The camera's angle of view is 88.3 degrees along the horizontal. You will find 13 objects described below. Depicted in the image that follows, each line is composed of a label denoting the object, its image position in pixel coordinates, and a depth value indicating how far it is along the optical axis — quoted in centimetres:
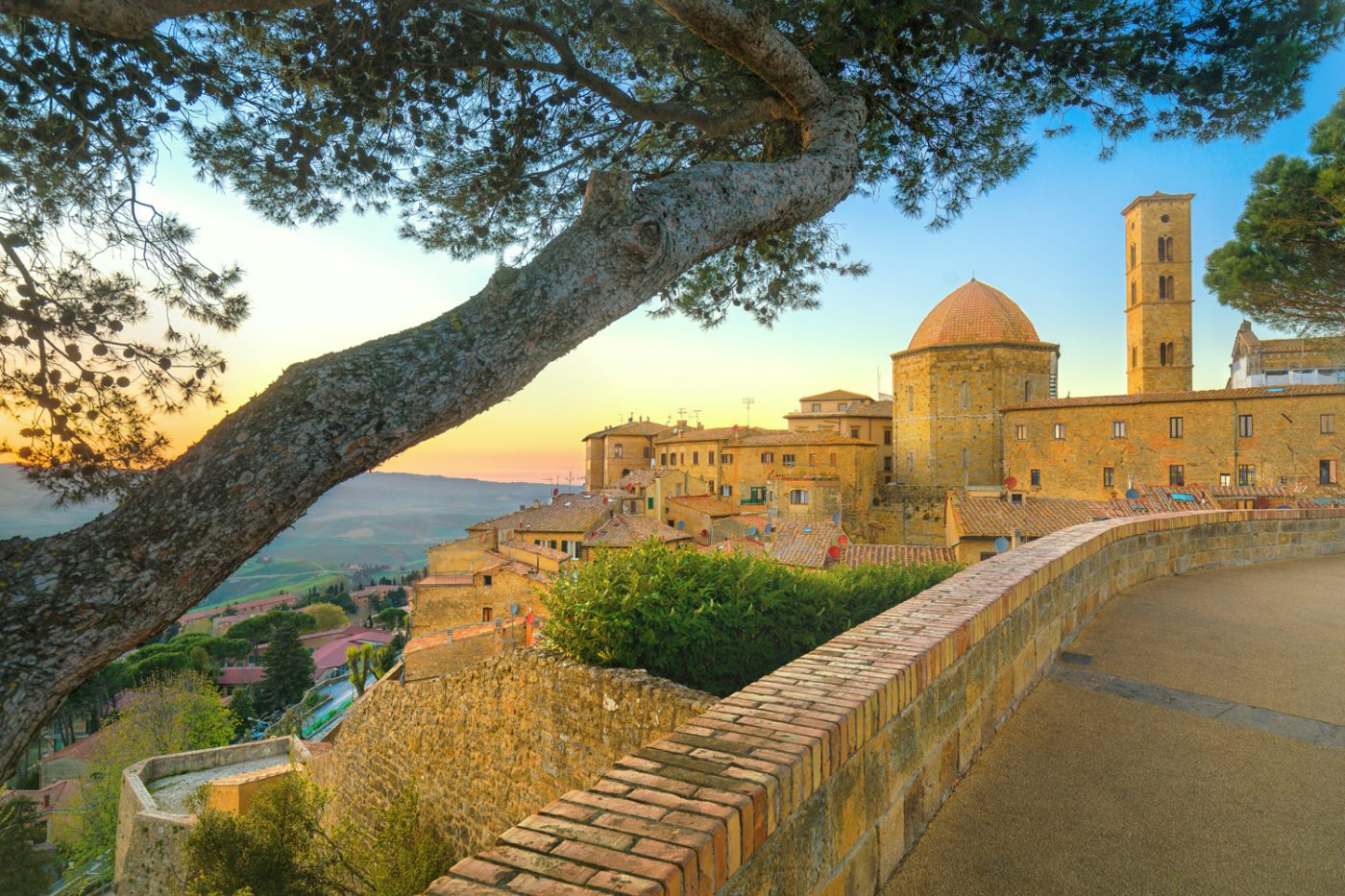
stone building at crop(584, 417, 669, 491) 6012
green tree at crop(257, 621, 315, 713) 4159
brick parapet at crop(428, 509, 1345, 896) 156
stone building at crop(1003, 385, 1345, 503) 2989
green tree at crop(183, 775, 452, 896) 757
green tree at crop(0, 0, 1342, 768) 232
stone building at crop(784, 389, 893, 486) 5031
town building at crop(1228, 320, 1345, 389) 3644
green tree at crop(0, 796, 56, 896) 1834
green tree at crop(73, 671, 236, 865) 2586
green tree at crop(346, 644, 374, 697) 3669
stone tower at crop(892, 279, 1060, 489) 4047
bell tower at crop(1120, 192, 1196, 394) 4325
